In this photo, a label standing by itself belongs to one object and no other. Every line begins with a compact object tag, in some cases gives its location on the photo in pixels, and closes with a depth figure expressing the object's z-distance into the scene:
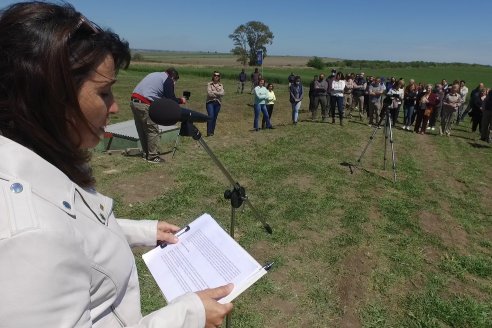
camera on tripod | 7.25
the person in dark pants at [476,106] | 14.47
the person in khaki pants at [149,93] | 7.09
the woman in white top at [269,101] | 12.75
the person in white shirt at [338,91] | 14.07
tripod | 7.27
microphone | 2.03
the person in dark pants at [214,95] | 10.67
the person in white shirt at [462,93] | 15.42
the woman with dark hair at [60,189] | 0.78
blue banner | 19.20
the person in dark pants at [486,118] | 12.47
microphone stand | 2.06
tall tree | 76.75
